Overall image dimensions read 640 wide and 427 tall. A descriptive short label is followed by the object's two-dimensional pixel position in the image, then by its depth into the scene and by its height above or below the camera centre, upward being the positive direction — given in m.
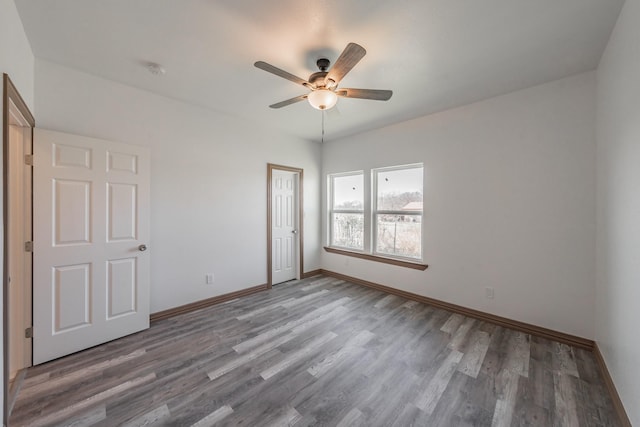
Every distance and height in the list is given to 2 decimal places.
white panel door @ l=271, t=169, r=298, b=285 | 4.16 -0.22
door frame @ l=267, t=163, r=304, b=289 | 3.97 -0.13
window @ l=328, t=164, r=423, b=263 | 3.69 +0.02
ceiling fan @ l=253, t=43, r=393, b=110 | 1.87 +1.04
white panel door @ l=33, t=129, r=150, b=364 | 2.10 -0.28
